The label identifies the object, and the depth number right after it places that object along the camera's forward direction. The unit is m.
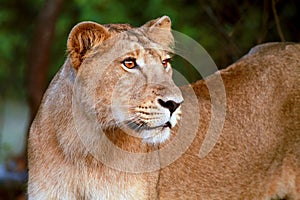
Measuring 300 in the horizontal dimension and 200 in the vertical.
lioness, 9.62
